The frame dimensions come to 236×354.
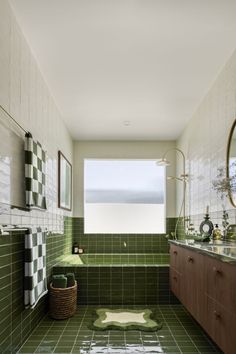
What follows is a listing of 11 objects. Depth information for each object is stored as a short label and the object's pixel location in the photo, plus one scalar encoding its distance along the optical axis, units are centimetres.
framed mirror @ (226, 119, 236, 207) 298
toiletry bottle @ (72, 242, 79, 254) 565
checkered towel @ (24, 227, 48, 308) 272
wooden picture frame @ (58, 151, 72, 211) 461
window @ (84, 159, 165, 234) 607
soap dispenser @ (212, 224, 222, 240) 323
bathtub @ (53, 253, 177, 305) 410
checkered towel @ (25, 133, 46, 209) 280
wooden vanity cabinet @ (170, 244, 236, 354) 184
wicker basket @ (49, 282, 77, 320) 358
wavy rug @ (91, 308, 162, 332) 325
